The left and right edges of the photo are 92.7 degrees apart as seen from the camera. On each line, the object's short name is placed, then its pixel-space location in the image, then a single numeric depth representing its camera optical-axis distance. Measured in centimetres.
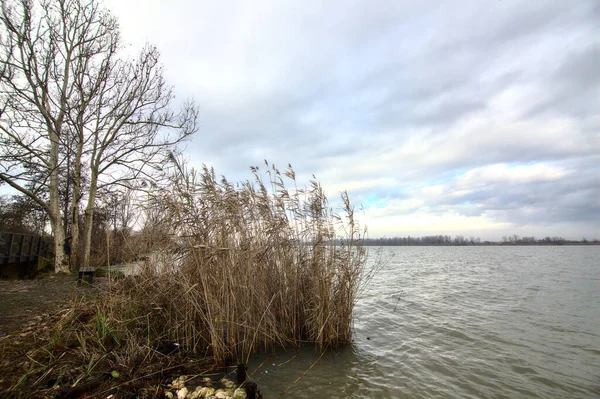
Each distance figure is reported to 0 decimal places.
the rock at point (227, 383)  357
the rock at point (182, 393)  318
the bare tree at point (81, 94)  1074
